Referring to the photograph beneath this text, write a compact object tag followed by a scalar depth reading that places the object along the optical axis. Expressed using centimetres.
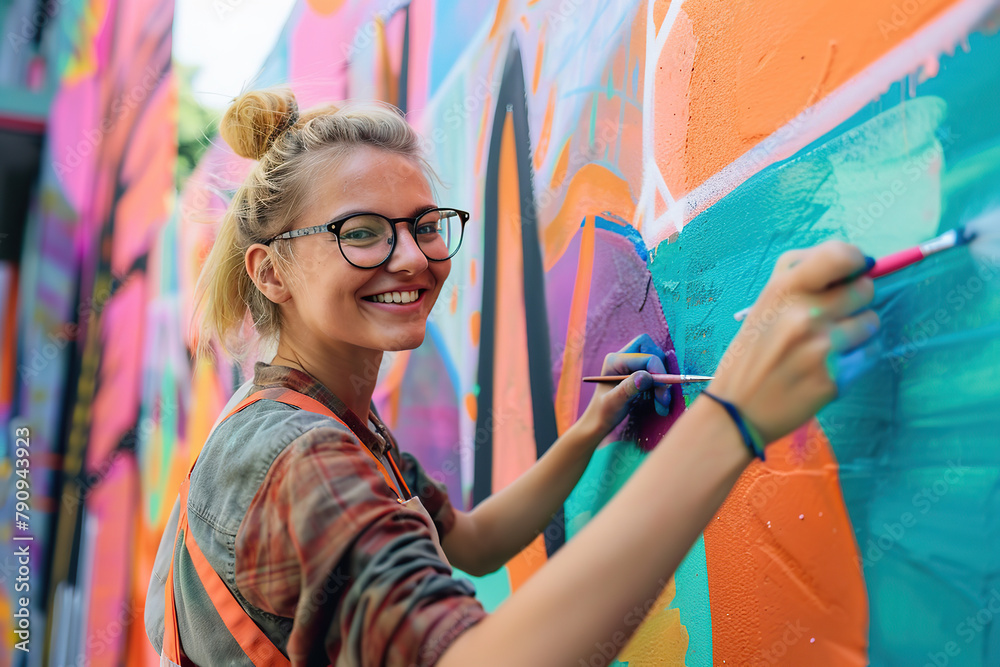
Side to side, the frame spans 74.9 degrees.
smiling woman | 65
